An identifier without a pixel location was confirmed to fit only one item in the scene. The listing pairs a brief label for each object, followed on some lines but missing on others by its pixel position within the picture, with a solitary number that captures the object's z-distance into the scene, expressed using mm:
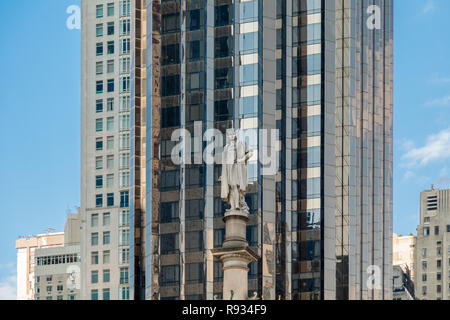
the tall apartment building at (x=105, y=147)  154875
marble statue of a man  35844
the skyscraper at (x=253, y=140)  122312
